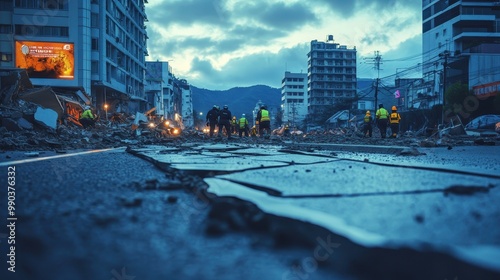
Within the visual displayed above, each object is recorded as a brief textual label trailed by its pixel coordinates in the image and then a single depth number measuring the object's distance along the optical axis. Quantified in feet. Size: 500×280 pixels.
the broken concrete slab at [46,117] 40.27
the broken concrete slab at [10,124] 36.63
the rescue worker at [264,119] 62.03
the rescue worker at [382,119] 57.62
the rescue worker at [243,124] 71.34
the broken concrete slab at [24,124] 38.39
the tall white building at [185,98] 419.33
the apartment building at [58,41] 112.98
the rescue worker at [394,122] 59.62
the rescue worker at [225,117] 58.39
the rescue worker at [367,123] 66.64
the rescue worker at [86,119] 64.44
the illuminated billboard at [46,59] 112.37
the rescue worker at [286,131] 96.27
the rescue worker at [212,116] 59.88
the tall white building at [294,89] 384.06
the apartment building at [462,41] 152.35
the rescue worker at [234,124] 93.66
